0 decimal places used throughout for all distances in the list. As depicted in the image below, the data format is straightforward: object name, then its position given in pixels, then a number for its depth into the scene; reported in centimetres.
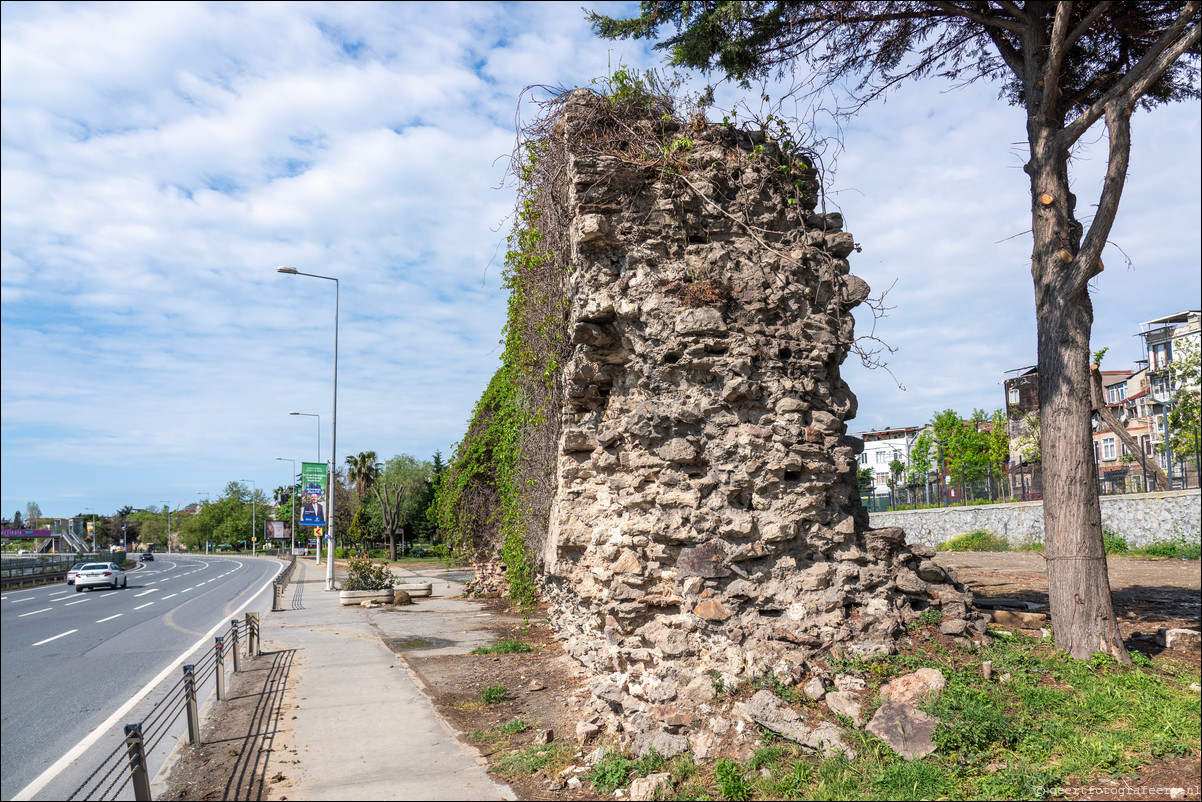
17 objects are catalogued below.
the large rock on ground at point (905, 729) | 500
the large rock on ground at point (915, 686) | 552
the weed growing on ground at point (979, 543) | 2234
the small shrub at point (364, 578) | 2170
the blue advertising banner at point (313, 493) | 2978
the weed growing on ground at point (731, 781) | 482
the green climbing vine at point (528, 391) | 962
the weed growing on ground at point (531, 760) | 571
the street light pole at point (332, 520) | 2692
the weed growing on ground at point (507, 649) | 1080
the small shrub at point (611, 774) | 524
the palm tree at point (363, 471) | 6444
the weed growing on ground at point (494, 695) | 795
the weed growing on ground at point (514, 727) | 676
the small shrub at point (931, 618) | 664
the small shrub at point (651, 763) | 531
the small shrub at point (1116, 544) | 1814
